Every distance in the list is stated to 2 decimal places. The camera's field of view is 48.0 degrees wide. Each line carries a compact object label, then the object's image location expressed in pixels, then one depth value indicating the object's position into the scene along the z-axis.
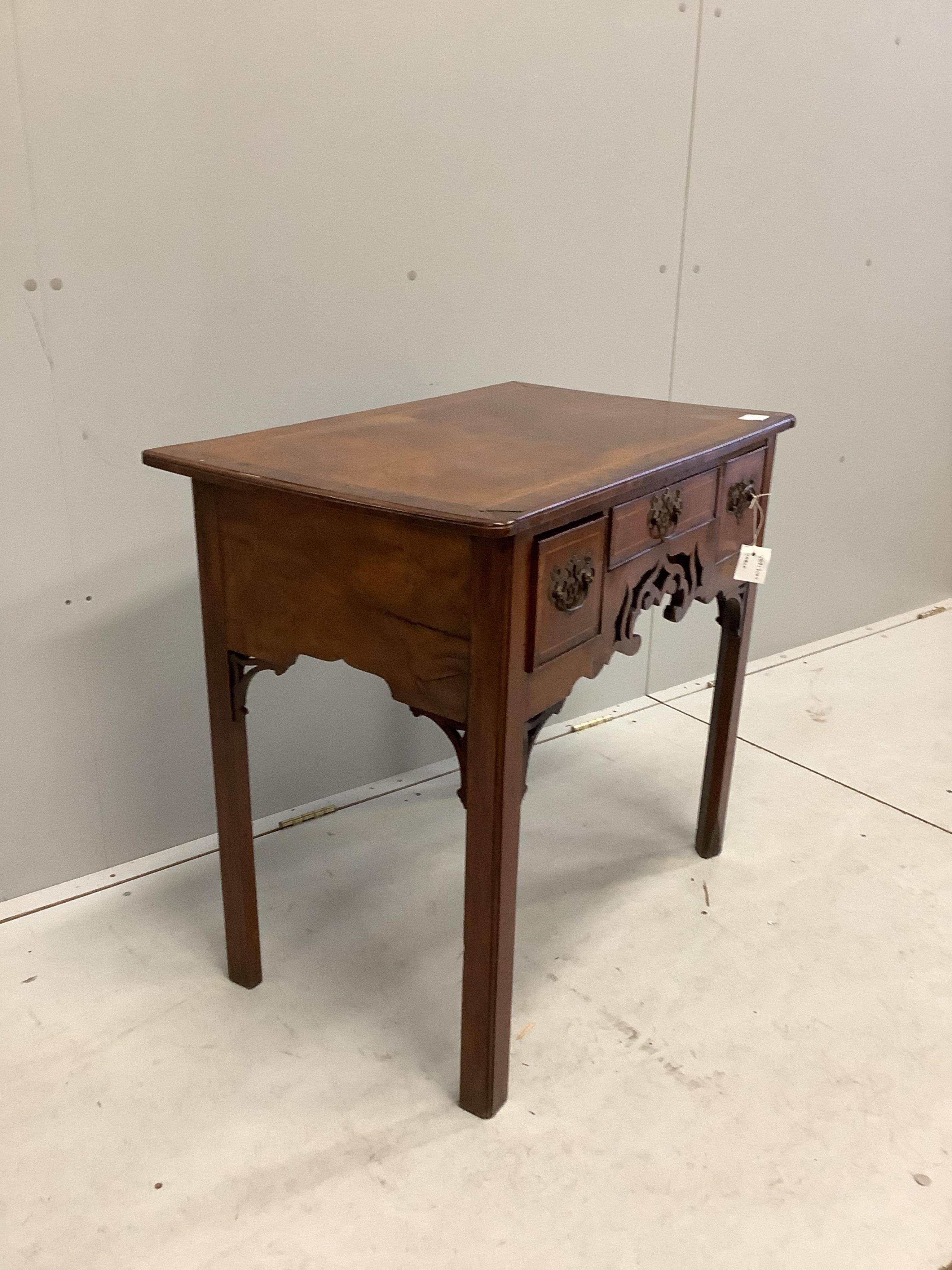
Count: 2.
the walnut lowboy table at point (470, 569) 1.17
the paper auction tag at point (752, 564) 1.66
